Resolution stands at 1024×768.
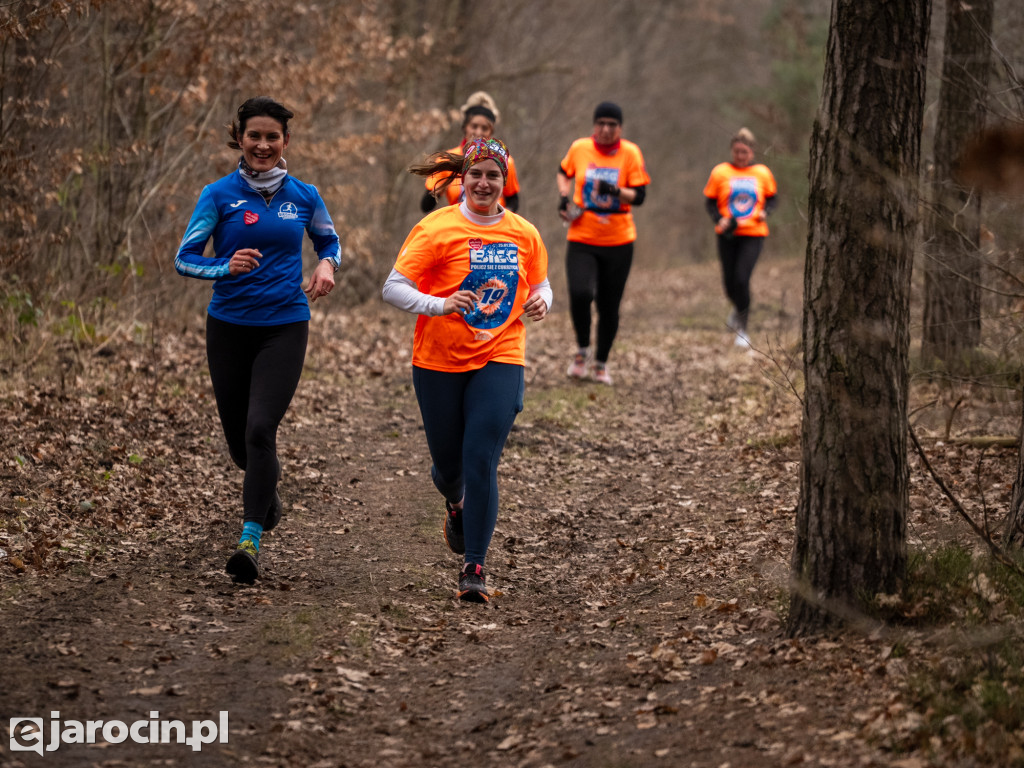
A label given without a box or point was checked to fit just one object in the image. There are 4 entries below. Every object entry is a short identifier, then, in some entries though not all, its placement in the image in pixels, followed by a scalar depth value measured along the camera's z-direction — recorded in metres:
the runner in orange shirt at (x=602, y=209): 20.72
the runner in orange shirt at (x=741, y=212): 26.20
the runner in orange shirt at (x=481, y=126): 17.67
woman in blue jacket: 11.35
